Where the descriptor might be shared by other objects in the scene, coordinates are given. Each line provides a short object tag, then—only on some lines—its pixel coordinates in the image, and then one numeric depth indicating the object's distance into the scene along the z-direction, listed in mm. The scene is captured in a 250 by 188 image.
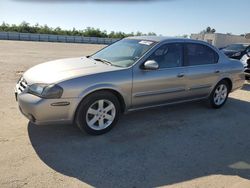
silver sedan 2870
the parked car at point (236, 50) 9238
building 26899
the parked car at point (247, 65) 6842
